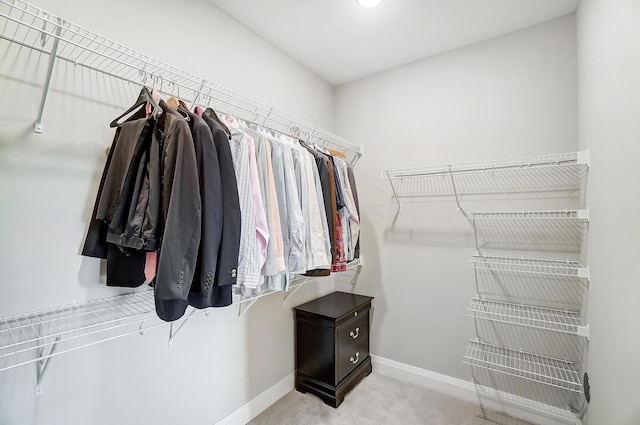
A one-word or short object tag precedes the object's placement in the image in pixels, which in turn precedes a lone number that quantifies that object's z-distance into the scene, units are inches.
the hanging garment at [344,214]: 77.0
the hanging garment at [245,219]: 49.1
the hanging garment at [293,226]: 58.4
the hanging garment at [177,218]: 37.3
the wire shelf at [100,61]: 41.5
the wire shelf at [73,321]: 40.3
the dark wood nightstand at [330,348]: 80.7
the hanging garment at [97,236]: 43.9
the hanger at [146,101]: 44.0
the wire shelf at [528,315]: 67.0
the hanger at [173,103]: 51.0
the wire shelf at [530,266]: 67.3
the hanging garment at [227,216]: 43.9
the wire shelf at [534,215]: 63.9
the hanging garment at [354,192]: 84.7
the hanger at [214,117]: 51.8
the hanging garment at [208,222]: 41.7
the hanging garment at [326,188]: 70.7
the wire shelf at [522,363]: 68.5
